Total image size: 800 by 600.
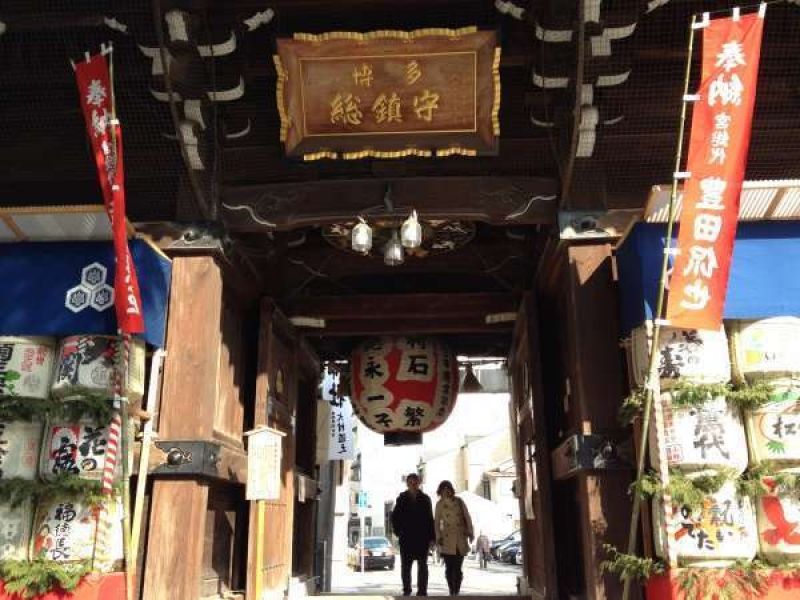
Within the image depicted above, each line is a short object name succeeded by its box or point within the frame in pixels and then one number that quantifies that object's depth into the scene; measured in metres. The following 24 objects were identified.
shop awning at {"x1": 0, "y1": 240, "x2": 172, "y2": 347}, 5.07
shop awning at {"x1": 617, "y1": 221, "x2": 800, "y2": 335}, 4.71
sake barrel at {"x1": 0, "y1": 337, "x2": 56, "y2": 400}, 4.90
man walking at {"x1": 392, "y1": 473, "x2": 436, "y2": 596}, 9.23
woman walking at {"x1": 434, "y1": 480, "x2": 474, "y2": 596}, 9.39
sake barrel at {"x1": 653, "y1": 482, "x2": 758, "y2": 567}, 4.34
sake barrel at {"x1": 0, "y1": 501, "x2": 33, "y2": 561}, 4.64
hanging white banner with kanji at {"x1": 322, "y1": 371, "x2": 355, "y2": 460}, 11.99
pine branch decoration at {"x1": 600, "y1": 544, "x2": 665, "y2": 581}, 4.36
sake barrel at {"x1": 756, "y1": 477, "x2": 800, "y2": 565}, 4.35
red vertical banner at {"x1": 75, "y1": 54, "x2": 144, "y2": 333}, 4.66
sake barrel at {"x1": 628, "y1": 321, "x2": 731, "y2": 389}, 4.59
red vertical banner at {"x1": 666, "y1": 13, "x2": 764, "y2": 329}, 4.15
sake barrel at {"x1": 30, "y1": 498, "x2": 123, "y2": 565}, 4.62
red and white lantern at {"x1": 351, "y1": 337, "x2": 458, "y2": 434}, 7.72
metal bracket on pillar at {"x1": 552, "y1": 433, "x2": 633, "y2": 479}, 5.03
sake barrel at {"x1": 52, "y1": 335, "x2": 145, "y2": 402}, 4.87
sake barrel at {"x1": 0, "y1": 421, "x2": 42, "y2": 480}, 4.75
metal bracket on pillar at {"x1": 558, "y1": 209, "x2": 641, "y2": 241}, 5.63
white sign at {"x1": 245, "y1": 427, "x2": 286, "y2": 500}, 5.43
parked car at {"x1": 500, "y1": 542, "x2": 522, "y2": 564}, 26.69
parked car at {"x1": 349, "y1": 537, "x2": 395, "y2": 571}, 28.42
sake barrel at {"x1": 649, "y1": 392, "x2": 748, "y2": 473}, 4.44
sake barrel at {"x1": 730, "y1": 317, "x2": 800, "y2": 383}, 4.61
